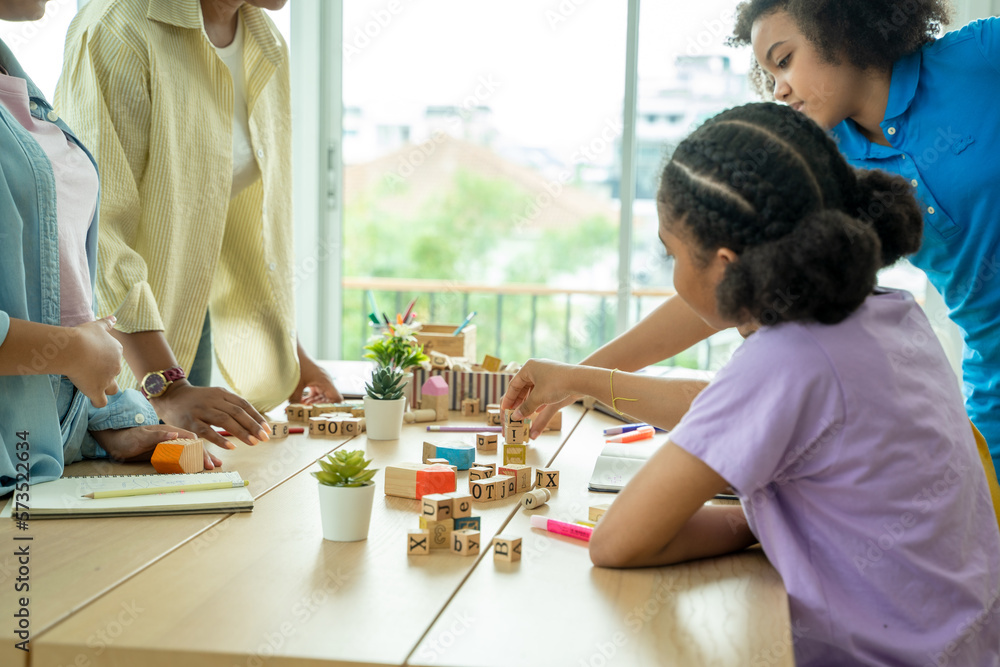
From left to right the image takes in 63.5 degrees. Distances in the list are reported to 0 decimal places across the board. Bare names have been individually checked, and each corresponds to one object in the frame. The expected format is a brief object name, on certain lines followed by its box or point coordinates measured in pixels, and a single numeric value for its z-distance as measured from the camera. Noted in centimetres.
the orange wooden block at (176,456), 126
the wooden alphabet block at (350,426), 164
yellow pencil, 110
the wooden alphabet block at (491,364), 207
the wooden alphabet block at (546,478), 126
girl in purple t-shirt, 84
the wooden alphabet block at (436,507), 96
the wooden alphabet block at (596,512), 108
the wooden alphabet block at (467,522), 98
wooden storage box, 223
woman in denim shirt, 106
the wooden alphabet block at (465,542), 94
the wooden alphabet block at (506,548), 92
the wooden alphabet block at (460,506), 98
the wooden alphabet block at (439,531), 95
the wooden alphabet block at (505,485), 120
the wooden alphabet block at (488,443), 153
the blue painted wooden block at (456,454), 137
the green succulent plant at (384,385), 157
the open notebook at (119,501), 105
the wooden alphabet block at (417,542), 94
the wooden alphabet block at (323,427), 163
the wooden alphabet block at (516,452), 137
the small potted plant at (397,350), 180
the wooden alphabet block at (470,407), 192
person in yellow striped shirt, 150
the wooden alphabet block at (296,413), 177
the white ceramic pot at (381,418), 159
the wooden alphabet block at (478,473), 123
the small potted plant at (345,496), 96
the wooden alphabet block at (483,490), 119
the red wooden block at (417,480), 117
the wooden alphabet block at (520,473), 123
